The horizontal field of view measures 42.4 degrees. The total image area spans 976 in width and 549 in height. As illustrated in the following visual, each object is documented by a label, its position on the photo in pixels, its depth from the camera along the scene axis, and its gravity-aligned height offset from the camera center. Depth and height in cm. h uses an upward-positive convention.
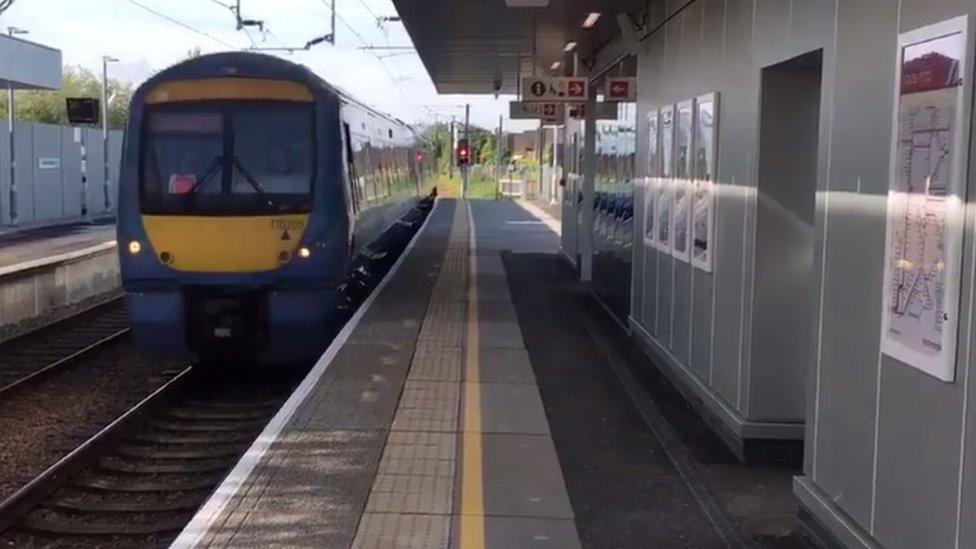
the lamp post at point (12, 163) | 3391 -46
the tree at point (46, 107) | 7238 +230
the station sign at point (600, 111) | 1598 +60
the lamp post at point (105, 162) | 4134 -50
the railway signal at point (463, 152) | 5241 +2
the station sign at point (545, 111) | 2034 +70
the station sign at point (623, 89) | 1396 +74
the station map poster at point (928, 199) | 443 -15
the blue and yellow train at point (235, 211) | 1095 -54
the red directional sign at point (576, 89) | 1697 +88
